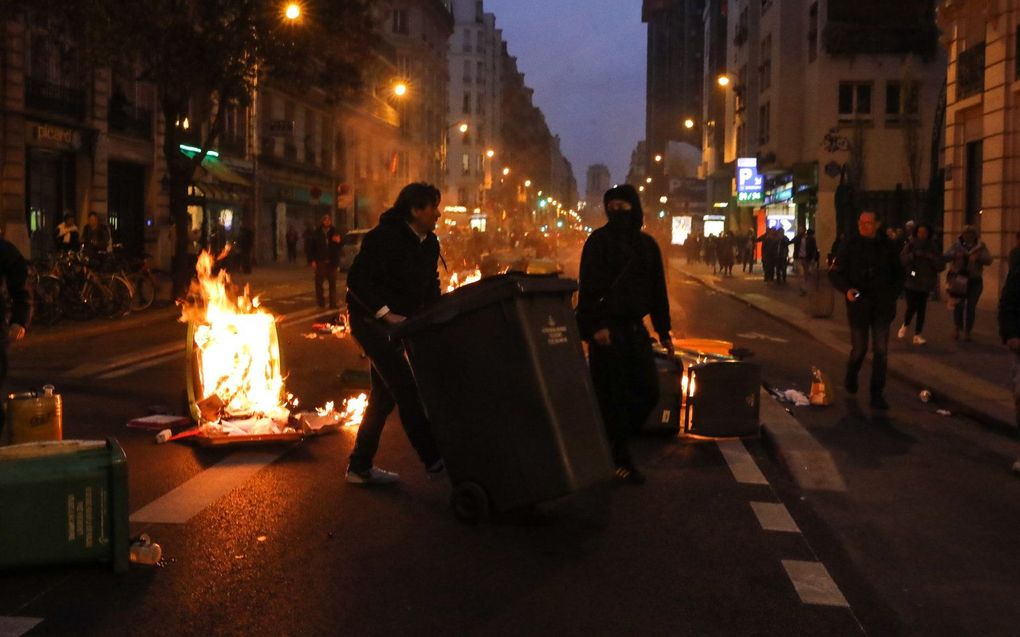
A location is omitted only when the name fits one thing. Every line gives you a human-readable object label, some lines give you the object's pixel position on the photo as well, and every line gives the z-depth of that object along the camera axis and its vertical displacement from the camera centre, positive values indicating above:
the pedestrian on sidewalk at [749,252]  48.33 +0.05
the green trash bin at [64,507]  4.94 -1.11
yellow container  6.73 -1.00
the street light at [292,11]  21.47 +4.36
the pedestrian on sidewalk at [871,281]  10.62 -0.25
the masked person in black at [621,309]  7.01 -0.34
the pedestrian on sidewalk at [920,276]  16.48 -0.30
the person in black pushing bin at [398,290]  6.62 -0.23
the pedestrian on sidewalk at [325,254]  22.72 -0.09
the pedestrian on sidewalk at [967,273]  16.69 -0.25
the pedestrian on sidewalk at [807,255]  32.59 -0.04
